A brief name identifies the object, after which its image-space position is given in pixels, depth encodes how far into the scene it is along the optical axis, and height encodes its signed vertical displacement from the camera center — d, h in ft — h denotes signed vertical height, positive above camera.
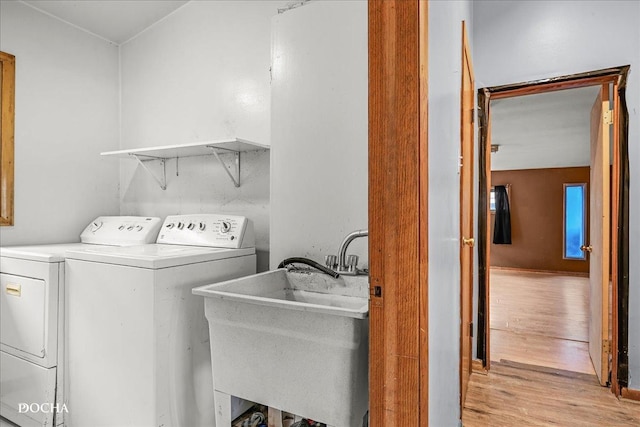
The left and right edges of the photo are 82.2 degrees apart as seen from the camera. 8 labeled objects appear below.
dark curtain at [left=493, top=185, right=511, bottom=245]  25.50 -0.56
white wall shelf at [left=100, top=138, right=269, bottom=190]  6.57 +1.20
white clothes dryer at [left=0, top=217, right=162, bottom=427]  5.67 -2.01
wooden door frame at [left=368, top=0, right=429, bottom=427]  2.21 +0.01
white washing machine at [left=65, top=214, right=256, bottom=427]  4.93 -1.82
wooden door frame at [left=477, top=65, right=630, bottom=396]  7.09 +0.07
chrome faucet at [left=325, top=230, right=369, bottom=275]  5.10 -0.75
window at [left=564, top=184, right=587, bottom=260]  23.07 -0.49
